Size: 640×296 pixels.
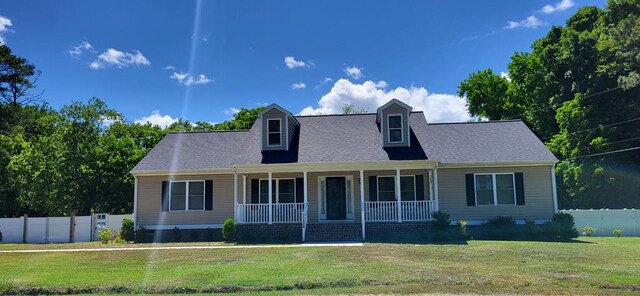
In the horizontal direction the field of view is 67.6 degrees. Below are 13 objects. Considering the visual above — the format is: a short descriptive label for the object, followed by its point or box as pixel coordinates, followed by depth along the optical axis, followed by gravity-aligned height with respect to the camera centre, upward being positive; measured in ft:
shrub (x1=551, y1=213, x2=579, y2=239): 58.65 -3.63
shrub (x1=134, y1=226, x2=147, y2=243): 63.77 -4.28
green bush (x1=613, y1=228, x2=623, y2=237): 66.10 -5.04
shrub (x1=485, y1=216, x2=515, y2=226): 60.90 -3.00
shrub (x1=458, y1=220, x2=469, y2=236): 55.63 -3.29
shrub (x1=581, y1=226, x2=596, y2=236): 65.10 -4.73
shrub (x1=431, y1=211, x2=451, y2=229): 58.03 -2.61
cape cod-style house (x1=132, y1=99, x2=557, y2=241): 61.52 +2.83
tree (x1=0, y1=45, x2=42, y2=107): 92.22 +26.91
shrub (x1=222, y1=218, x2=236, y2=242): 60.03 -3.48
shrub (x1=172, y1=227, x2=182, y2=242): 64.80 -4.32
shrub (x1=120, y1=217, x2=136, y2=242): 65.00 -3.80
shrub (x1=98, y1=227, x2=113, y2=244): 64.69 -4.26
